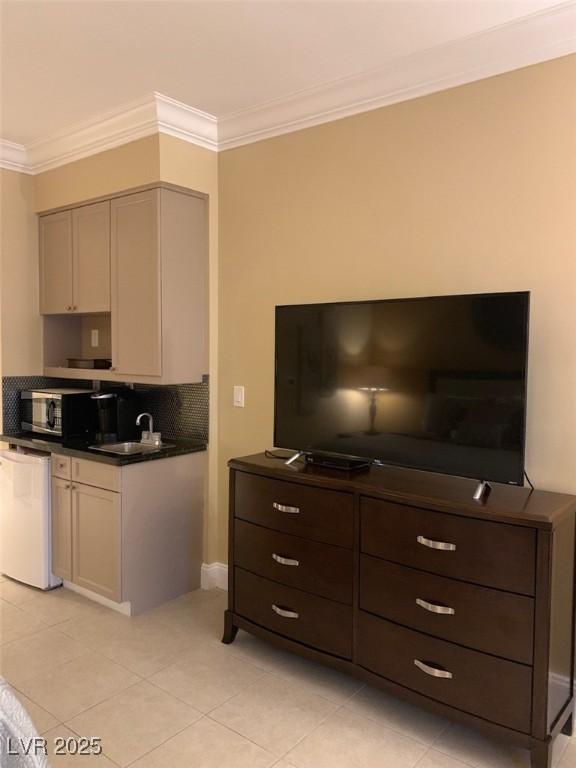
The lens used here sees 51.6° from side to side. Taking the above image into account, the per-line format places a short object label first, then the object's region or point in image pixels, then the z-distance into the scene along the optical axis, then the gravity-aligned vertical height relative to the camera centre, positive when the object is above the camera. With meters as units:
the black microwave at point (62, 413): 3.70 -0.39
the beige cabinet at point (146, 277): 3.33 +0.45
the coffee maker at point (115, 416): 3.74 -0.40
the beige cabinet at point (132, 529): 3.24 -1.01
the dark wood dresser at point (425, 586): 2.02 -0.89
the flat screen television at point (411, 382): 2.22 -0.11
